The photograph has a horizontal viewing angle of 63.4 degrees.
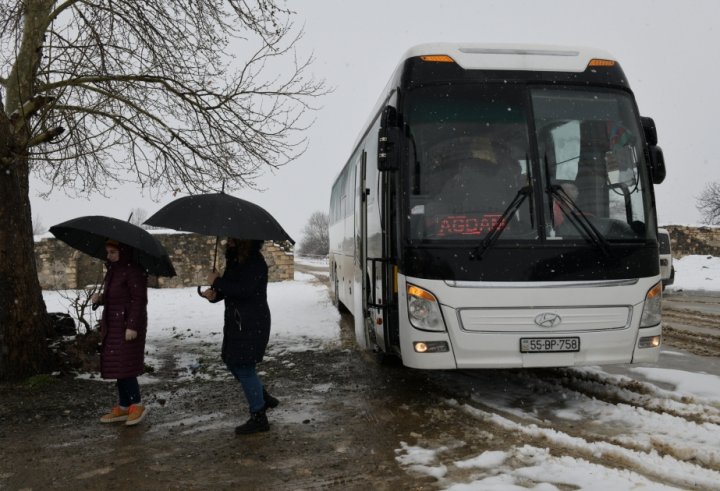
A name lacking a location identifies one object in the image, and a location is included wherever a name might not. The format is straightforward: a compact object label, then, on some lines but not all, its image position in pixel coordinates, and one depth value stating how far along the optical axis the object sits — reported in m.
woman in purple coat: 4.94
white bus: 4.83
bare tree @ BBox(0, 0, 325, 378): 6.51
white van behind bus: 15.70
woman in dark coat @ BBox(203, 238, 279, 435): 4.59
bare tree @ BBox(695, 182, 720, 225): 50.88
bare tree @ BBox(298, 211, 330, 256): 75.51
